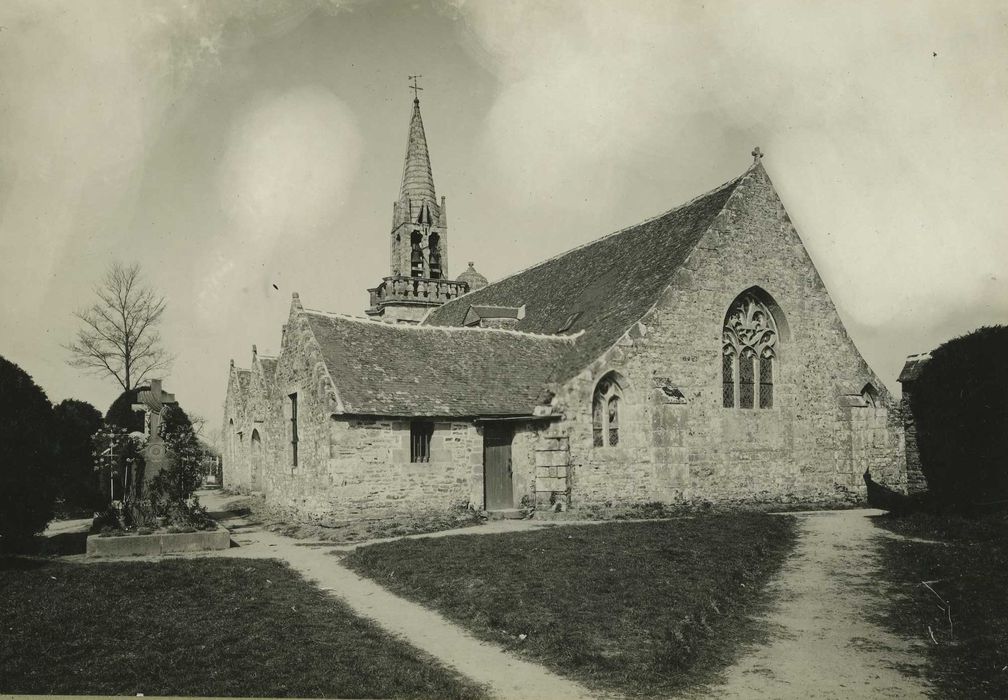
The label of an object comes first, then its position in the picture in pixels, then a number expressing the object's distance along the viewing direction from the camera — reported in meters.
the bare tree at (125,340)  31.27
